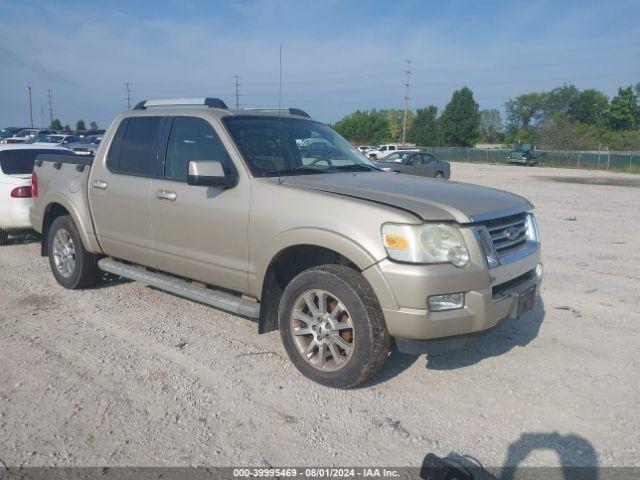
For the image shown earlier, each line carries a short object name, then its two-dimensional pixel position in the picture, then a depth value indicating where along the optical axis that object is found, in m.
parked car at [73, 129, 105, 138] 41.72
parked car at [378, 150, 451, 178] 23.91
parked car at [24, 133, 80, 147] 33.53
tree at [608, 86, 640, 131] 89.94
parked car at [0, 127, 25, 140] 47.75
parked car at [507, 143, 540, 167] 51.47
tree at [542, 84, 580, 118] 110.19
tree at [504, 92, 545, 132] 114.56
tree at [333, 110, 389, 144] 106.38
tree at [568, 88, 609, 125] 108.56
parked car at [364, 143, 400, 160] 48.10
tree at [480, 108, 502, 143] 125.88
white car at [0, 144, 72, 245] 8.19
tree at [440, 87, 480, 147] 98.81
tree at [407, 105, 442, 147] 99.56
